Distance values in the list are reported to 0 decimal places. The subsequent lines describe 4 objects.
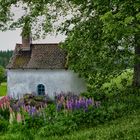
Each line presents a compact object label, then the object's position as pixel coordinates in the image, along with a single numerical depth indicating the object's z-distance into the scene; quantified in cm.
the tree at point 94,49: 2384
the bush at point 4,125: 1881
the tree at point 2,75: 10096
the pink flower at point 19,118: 1828
